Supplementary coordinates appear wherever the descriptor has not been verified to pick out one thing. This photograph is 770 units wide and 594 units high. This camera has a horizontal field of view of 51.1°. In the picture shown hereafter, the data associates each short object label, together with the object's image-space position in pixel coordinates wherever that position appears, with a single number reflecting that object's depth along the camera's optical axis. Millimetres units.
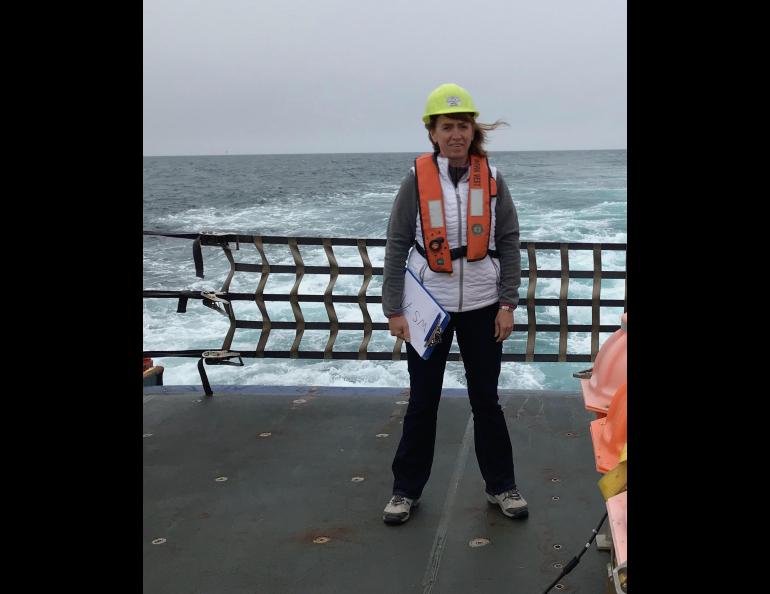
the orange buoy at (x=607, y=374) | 2900
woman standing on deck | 3494
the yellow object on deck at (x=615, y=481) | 2022
